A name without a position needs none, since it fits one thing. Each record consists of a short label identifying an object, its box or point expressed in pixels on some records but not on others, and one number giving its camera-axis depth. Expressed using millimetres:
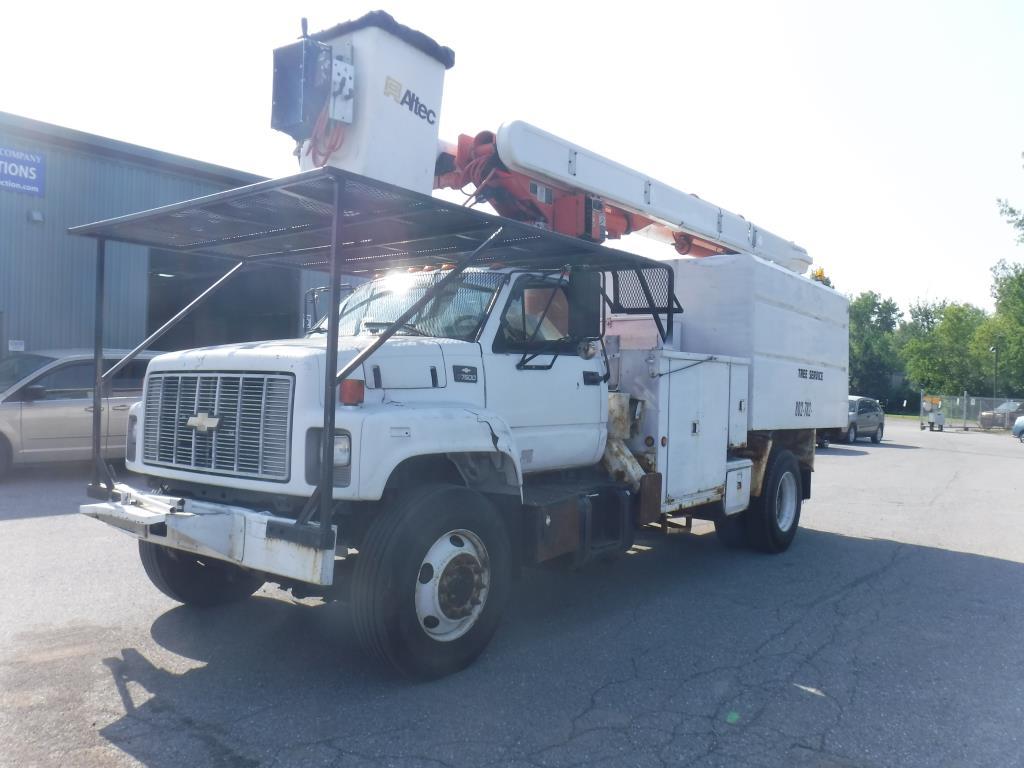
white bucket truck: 4512
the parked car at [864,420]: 29672
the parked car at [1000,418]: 47188
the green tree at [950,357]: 74750
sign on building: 15555
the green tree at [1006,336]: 58238
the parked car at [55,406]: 11500
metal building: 15836
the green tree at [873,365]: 78188
